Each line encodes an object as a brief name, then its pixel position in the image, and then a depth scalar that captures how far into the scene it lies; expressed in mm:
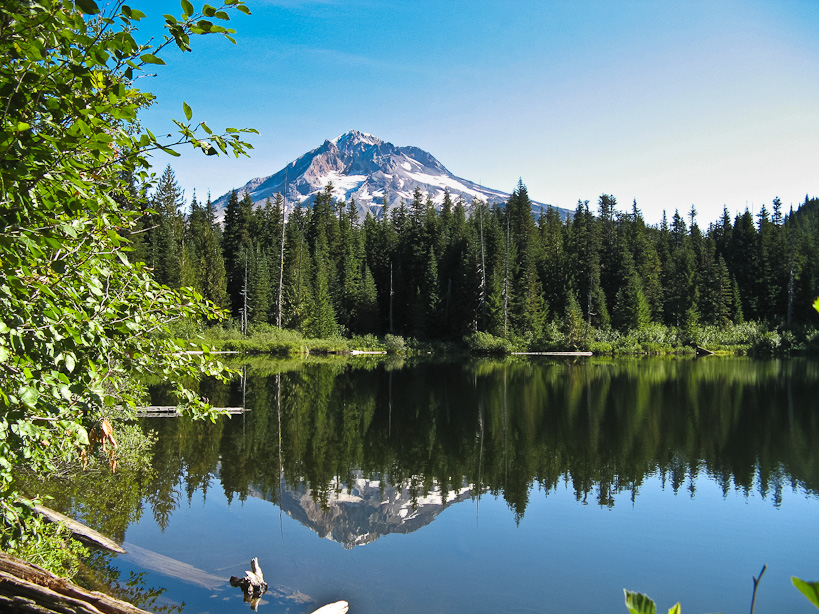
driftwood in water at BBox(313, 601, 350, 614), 7582
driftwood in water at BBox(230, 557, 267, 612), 8516
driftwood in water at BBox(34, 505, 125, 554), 8794
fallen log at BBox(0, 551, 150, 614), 4770
